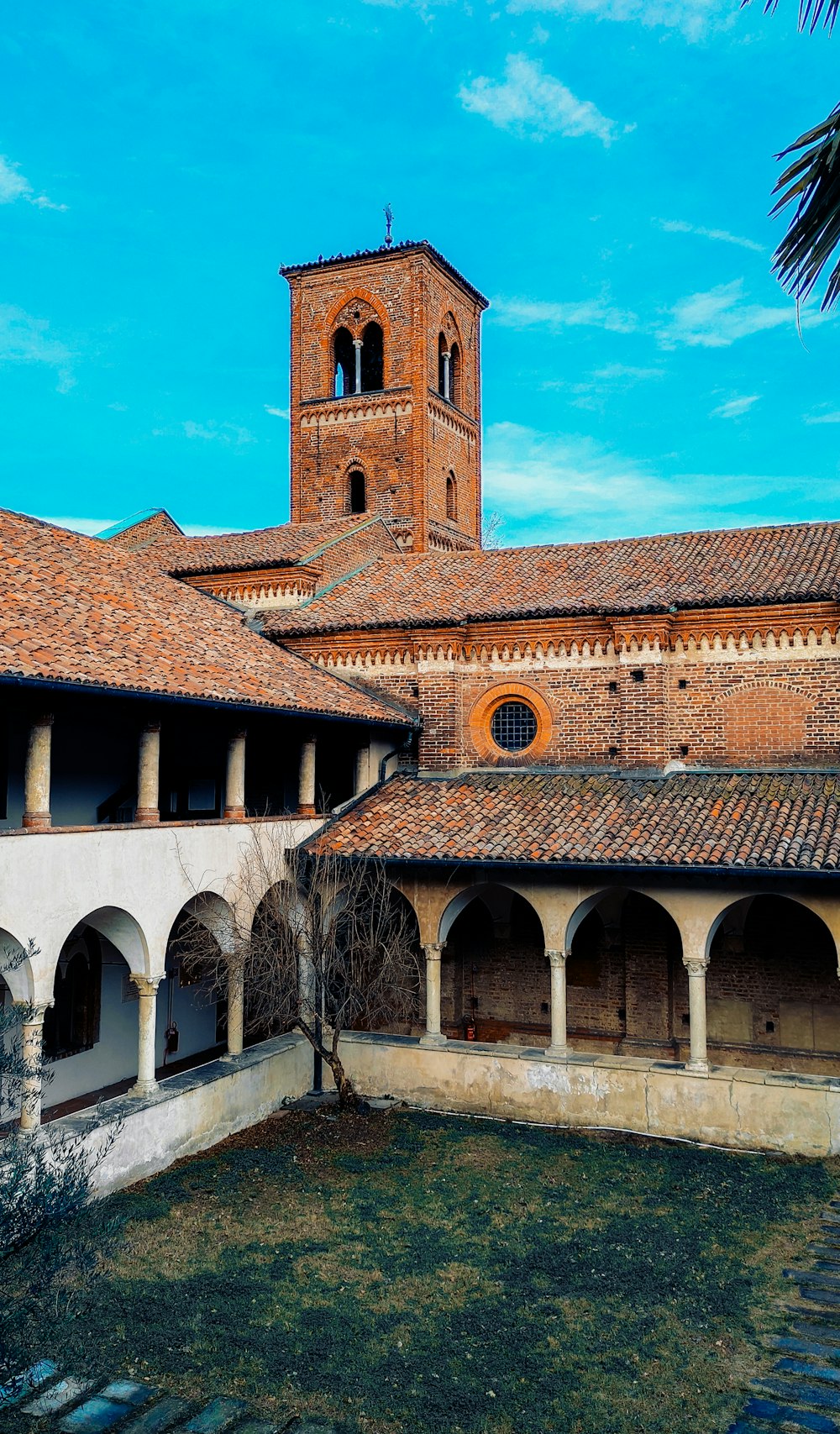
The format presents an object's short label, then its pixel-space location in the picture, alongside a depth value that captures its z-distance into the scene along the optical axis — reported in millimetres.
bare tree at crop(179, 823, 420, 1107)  12688
